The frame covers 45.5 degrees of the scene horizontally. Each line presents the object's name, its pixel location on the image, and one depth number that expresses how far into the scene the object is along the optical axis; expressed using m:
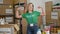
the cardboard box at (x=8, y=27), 1.62
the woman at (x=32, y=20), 1.62
